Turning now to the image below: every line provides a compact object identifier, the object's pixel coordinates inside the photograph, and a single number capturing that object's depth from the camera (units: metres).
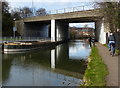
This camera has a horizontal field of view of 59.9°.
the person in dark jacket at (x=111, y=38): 6.83
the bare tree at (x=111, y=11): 8.27
